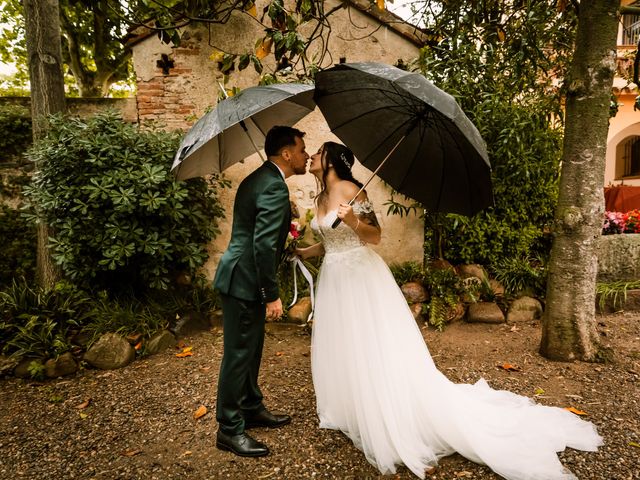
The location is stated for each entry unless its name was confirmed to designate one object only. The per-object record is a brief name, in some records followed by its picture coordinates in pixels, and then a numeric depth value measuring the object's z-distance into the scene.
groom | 2.44
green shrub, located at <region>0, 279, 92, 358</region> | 4.12
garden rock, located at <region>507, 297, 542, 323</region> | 5.24
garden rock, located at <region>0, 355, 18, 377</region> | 4.00
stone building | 5.57
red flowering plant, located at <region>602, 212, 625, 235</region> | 6.46
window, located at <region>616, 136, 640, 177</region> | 15.22
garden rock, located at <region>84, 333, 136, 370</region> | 4.20
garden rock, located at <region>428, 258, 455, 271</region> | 5.91
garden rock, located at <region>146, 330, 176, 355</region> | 4.51
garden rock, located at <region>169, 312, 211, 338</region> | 4.89
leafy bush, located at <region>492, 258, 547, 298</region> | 5.54
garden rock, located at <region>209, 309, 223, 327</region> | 5.21
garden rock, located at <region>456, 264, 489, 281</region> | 5.70
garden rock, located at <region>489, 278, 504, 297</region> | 5.57
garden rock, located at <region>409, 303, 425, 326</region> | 5.14
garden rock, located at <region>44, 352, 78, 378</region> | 4.03
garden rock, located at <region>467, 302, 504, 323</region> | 5.17
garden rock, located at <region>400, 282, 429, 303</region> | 5.38
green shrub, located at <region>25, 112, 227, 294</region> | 4.36
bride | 2.54
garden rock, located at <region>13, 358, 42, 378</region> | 4.02
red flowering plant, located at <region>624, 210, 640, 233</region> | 6.46
